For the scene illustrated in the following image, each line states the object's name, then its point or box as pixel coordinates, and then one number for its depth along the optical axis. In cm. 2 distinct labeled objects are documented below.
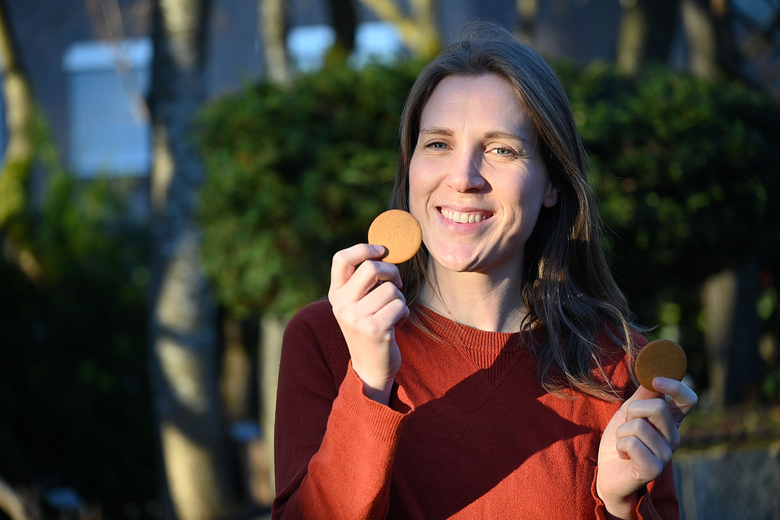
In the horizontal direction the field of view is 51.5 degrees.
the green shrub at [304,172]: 506
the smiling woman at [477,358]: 168
